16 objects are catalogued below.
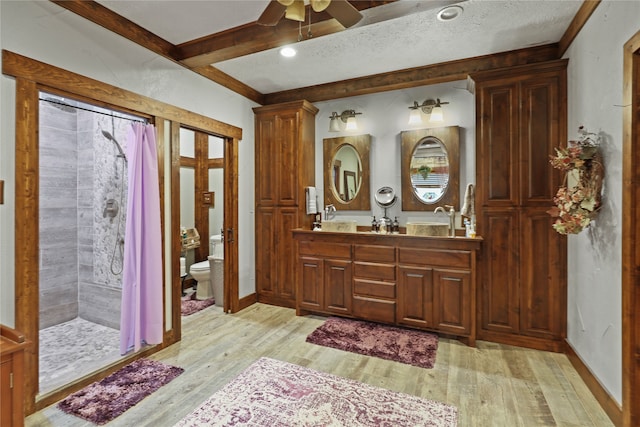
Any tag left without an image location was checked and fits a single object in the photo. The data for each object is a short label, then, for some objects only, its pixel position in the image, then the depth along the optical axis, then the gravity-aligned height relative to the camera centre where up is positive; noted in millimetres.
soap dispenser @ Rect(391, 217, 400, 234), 3598 -199
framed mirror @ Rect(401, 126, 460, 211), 3439 +483
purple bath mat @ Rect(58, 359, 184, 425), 1952 -1271
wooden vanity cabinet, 2936 -725
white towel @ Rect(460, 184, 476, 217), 3127 +70
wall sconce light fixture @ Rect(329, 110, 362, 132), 3900 +1154
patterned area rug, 1876 -1285
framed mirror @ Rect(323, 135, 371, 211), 3891 +495
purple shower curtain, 2598 -334
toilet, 4074 -866
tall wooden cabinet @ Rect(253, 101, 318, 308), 3838 +297
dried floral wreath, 2049 +164
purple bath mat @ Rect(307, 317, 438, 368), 2687 -1261
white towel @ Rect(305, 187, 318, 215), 3854 +127
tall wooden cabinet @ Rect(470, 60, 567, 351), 2742 +62
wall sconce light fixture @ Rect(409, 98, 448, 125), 3445 +1138
